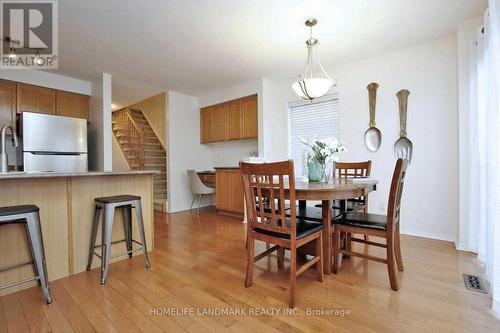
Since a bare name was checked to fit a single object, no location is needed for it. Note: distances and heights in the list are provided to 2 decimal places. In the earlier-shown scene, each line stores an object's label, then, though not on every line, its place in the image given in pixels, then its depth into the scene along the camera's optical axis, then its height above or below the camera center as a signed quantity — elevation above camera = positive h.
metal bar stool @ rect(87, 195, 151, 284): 1.98 -0.53
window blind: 3.75 +0.71
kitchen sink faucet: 2.01 +0.07
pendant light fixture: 2.36 +0.79
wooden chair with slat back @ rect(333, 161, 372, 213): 2.61 -0.13
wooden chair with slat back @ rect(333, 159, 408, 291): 1.75 -0.50
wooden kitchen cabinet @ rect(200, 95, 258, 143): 4.48 +0.89
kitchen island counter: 1.82 -0.44
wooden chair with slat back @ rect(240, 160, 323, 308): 1.59 -0.42
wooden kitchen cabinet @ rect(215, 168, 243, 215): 4.29 -0.49
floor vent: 1.74 -0.93
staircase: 5.70 +0.50
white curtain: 1.55 +0.12
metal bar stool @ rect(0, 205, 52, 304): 1.61 -0.50
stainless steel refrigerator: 3.29 +0.34
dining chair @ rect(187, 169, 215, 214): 4.64 -0.40
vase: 2.30 -0.06
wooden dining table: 1.68 -0.21
